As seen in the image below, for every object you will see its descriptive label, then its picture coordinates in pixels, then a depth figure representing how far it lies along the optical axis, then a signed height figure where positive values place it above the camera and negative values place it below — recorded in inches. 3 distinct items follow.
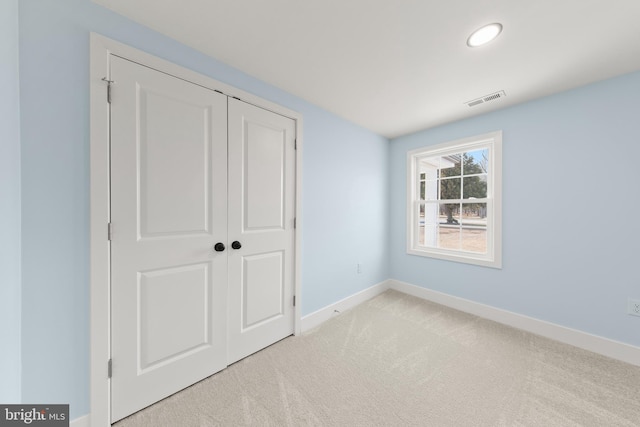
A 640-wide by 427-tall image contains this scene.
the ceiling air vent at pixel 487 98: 85.6 +46.7
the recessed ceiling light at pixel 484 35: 54.4 +46.5
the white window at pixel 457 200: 102.1 +6.5
